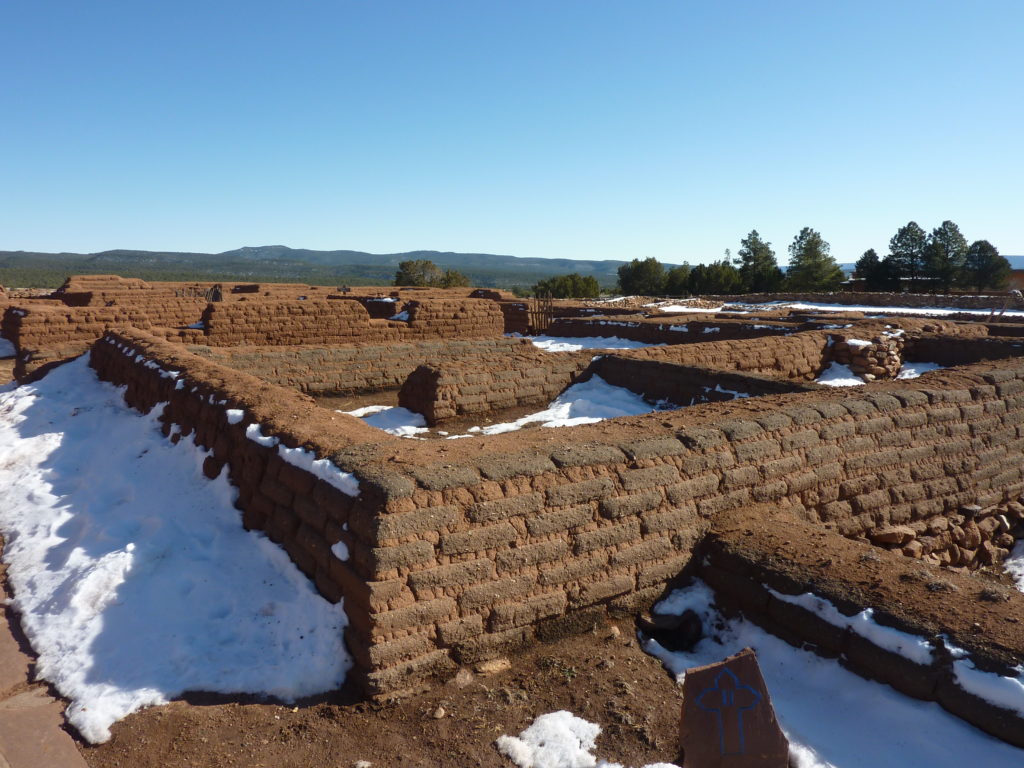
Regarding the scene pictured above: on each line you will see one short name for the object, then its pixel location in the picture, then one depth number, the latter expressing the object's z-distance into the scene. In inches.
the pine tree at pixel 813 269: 2242.9
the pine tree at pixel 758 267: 2246.6
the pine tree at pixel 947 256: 1967.3
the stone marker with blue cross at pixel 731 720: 91.0
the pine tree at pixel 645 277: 2571.4
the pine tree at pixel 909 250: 1989.4
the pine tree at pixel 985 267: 1946.4
